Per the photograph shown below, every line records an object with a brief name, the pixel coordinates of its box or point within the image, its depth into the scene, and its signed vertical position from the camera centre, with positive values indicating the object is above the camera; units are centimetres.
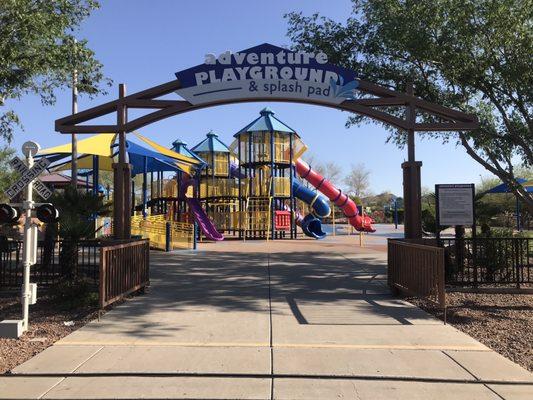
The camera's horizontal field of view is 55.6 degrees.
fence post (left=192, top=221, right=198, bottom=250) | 1996 -71
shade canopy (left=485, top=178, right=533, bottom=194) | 2728 +168
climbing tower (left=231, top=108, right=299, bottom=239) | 2708 +243
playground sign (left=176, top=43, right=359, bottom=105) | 1005 +281
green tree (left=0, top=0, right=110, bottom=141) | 1052 +385
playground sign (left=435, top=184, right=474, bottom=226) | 1008 +27
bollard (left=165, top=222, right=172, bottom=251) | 1891 -67
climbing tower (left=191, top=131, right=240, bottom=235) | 2777 +202
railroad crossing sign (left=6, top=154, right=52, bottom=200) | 737 +67
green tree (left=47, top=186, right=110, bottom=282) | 1000 -2
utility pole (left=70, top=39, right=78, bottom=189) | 1926 +273
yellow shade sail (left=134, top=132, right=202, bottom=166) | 2204 +294
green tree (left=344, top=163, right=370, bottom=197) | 9188 +620
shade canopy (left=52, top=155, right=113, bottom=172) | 2499 +292
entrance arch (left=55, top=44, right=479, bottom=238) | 1007 +246
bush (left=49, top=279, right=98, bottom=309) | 865 -132
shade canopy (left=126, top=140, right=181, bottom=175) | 2048 +269
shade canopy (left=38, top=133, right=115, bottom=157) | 2069 +312
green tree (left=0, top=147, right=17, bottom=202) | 3610 +420
